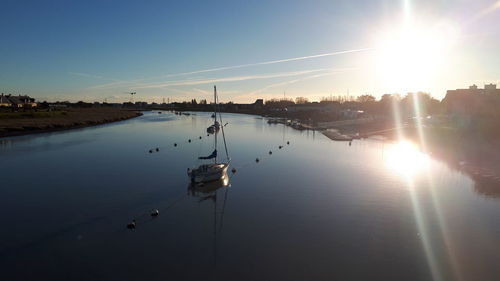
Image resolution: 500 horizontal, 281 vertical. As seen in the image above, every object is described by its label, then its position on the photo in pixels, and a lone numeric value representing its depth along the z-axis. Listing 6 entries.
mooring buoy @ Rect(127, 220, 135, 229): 16.88
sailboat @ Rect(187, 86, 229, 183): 24.88
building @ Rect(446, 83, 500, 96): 58.95
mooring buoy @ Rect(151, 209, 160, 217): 18.62
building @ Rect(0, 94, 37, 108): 101.01
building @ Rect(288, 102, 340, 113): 134.75
